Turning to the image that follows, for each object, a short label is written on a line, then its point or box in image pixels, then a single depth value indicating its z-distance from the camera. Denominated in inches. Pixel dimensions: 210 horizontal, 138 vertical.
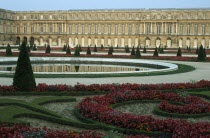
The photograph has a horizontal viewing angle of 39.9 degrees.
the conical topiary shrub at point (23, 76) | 419.2
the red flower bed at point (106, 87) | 429.7
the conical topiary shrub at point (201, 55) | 1053.2
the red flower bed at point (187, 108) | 320.2
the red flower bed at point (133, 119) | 242.2
